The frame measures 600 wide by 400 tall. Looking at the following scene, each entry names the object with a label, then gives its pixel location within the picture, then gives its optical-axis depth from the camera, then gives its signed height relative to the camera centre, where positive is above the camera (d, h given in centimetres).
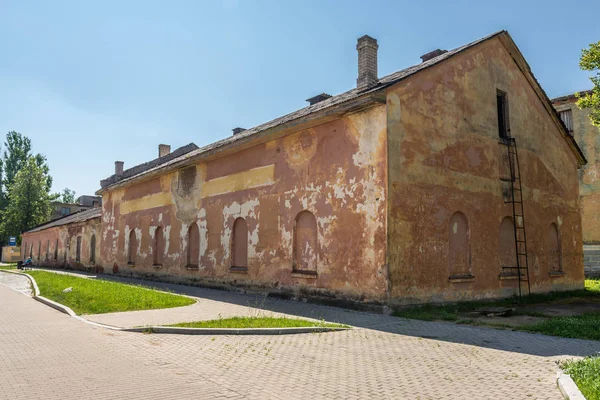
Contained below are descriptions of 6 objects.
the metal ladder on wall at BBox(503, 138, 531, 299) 1549 +129
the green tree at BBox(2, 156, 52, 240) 5734 +645
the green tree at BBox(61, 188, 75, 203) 9594 +1194
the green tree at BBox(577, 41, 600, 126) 1588 +657
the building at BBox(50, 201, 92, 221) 7525 +757
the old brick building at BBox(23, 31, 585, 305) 1197 +191
